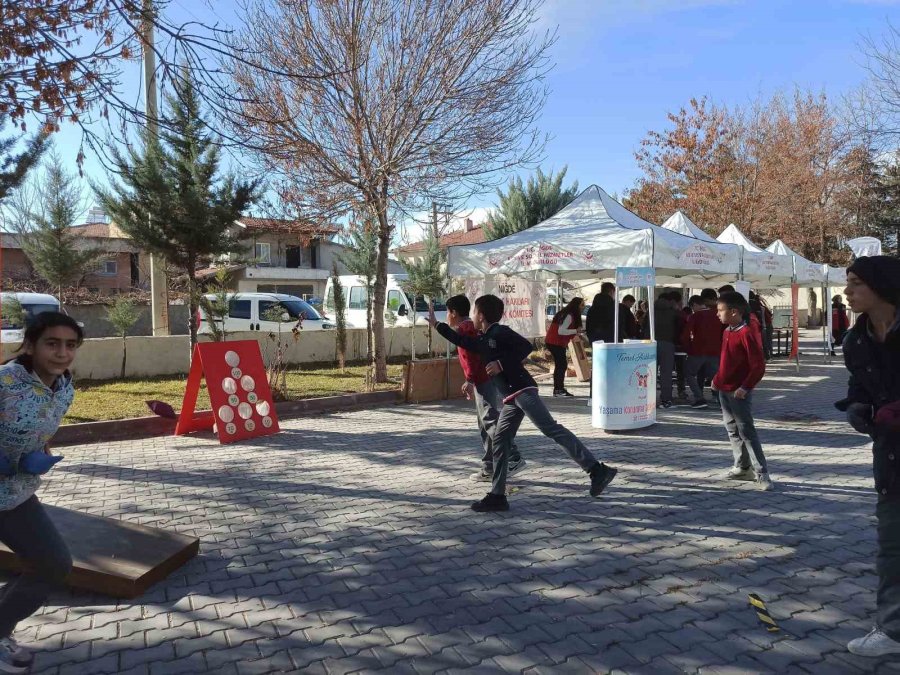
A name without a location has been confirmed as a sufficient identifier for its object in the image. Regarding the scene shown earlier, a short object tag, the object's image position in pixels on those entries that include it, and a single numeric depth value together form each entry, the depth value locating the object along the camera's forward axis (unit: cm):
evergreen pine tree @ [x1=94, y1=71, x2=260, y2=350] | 1188
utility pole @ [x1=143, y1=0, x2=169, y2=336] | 1224
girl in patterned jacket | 276
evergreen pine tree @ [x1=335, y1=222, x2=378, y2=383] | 1611
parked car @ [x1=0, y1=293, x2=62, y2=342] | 1302
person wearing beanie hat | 296
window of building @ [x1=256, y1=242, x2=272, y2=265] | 3775
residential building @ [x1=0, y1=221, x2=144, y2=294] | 2747
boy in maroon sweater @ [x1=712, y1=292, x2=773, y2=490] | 591
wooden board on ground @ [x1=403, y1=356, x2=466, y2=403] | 1166
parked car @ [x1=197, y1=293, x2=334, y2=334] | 1844
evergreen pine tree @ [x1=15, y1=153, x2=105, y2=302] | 1633
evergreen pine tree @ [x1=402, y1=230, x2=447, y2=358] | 1975
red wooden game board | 847
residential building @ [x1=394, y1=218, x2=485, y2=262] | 3272
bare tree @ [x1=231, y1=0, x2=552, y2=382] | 1159
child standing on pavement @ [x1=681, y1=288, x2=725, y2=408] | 1053
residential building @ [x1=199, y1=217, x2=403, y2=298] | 3741
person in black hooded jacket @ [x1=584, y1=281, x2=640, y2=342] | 1123
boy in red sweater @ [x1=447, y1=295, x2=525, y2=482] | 625
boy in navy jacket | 533
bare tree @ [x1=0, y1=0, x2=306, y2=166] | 607
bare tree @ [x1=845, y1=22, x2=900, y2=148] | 1307
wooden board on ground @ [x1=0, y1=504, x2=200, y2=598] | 377
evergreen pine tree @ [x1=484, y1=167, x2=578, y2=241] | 2667
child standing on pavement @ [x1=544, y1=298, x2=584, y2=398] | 1167
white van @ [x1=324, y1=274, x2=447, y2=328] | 2018
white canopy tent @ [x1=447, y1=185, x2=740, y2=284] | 998
